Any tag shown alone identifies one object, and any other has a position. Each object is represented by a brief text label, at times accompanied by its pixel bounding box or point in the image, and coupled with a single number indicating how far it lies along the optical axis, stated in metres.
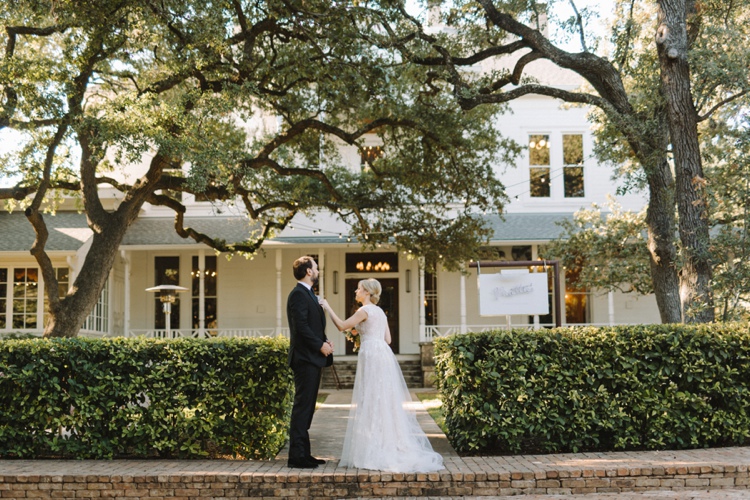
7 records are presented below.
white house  22.16
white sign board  10.46
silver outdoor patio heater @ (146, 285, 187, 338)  17.55
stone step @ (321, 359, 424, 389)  19.78
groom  7.67
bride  7.53
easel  11.23
